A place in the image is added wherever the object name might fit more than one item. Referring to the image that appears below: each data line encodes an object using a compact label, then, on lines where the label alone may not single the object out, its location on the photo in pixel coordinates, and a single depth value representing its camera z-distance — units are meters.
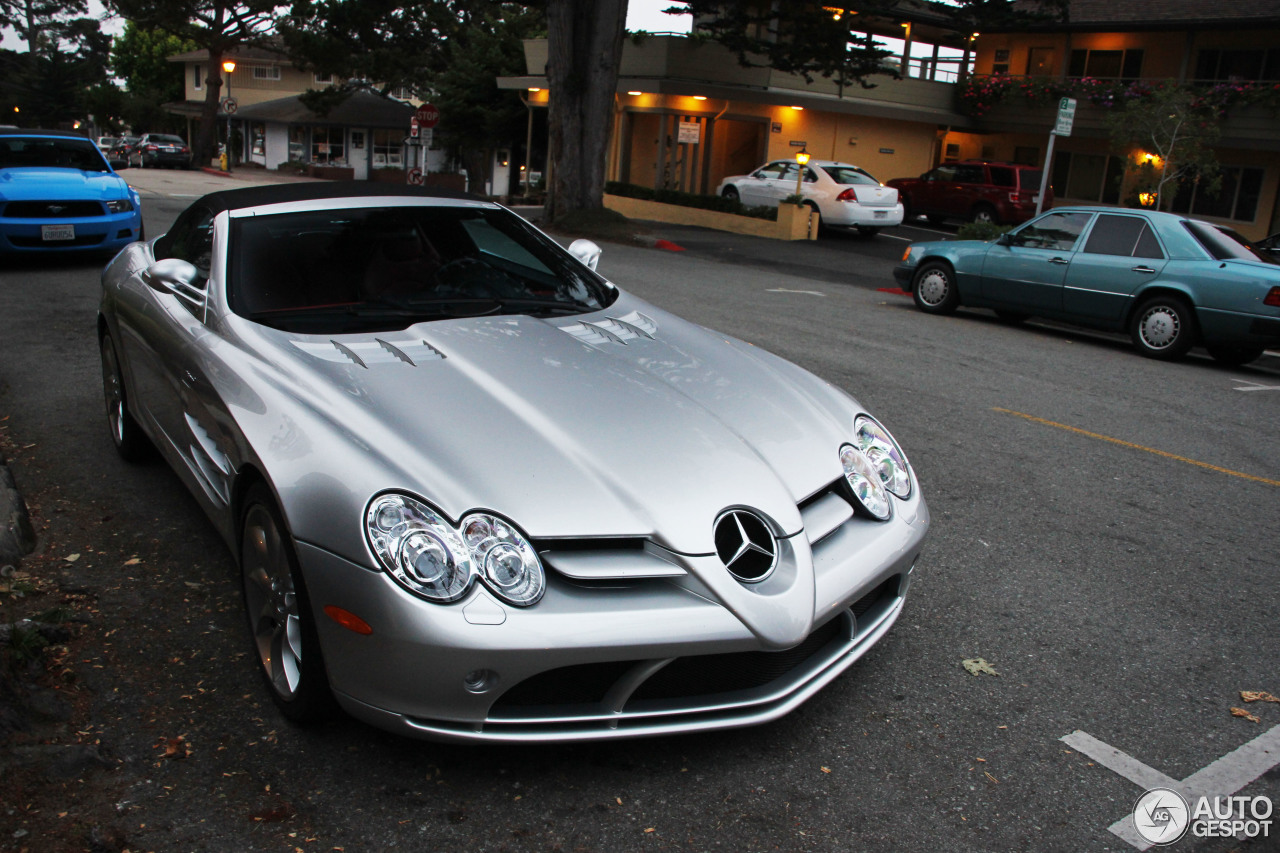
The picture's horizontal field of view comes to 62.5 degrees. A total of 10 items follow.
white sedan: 24.25
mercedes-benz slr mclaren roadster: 2.66
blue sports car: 11.62
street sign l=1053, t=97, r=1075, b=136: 15.27
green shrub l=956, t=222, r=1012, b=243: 18.64
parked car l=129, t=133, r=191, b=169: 50.41
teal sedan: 10.35
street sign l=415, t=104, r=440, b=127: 24.89
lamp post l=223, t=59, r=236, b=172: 48.38
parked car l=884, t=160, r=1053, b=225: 27.20
